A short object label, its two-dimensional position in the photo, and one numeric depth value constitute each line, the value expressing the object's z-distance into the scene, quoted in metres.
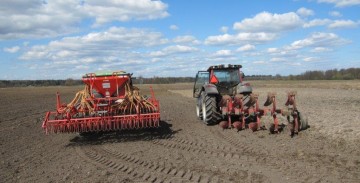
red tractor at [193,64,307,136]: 9.59
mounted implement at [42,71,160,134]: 9.51
